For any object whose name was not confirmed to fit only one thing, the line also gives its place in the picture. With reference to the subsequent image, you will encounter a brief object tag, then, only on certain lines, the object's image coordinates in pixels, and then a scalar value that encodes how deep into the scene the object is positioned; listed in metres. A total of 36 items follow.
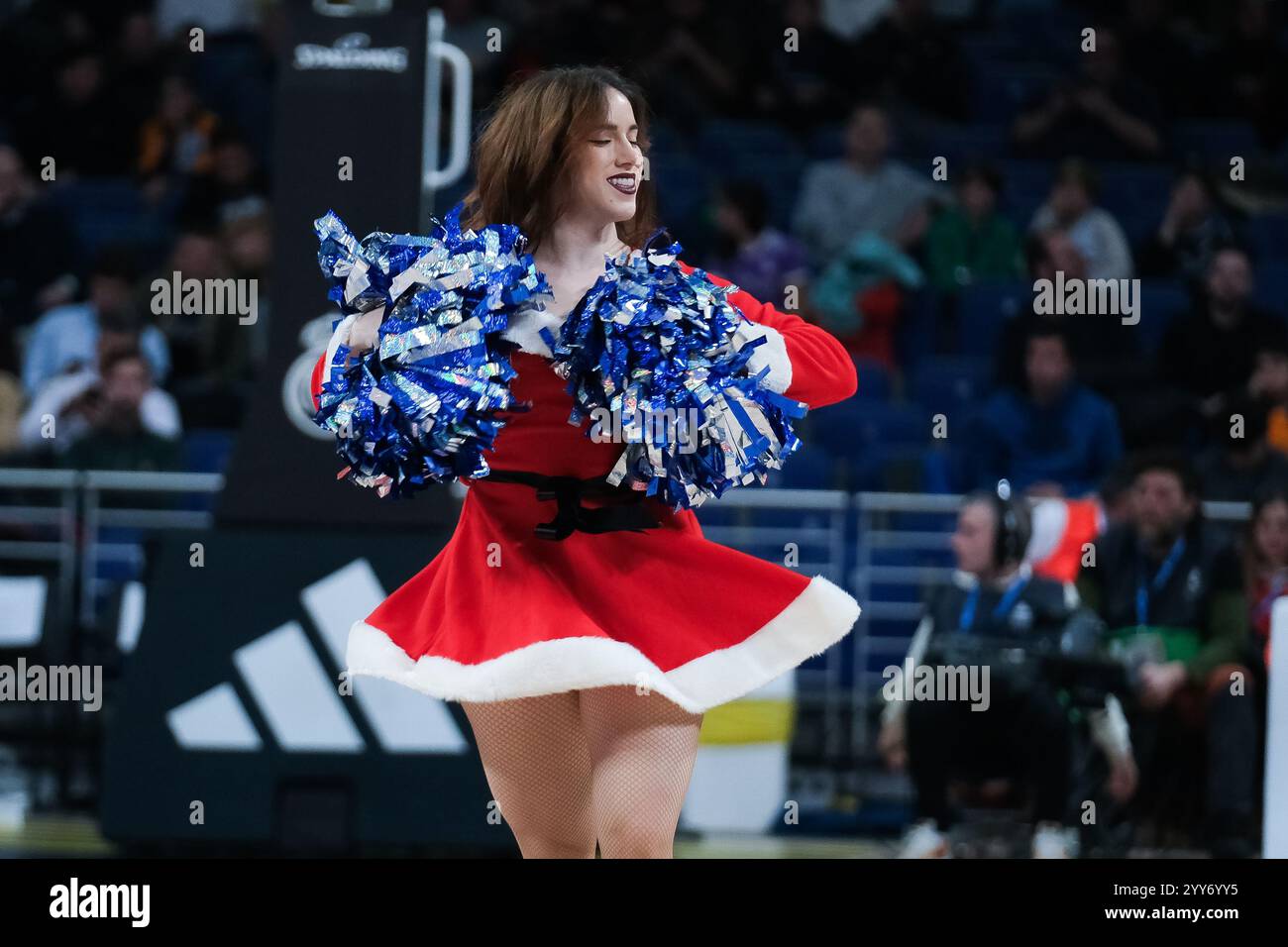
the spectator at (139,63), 9.58
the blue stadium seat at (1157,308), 8.06
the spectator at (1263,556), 5.84
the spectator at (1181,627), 5.61
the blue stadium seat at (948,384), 7.52
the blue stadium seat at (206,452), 7.34
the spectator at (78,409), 7.20
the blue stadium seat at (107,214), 9.06
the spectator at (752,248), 7.93
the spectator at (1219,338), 7.50
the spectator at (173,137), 9.23
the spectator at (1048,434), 6.88
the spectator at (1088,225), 8.10
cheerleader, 2.97
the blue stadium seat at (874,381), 7.68
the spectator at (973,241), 8.14
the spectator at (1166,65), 9.45
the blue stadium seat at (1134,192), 8.81
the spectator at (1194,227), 8.19
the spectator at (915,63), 9.41
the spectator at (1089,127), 9.02
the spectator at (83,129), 9.59
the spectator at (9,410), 7.44
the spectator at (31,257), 8.66
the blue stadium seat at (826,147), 9.20
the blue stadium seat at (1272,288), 8.16
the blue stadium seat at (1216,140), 9.07
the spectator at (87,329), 7.90
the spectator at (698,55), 9.42
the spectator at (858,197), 8.44
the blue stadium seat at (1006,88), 9.44
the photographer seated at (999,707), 5.57
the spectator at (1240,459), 6.59
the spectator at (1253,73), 9.18
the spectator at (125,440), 6.98
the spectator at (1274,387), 7.01
